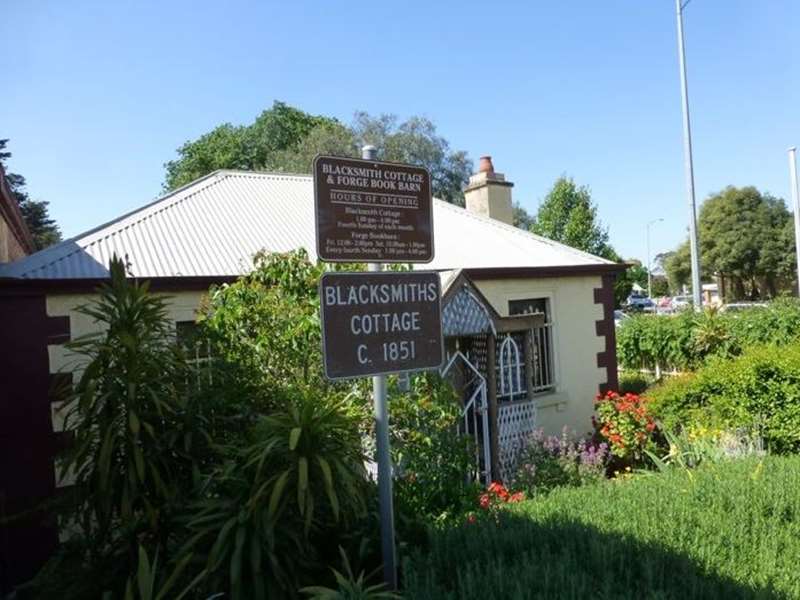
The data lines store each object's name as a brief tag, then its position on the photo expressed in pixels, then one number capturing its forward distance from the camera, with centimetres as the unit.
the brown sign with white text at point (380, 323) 294
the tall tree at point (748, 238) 4209
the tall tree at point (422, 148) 3659
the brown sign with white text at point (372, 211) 301
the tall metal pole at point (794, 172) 2508
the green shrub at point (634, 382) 1595
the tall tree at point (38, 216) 4453
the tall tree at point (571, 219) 2375
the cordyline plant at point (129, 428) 421
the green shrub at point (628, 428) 813
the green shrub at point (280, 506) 310
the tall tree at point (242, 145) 3841
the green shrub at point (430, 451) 465
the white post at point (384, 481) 314
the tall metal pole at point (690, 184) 1845
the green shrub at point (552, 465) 662
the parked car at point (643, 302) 5487
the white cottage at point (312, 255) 607
